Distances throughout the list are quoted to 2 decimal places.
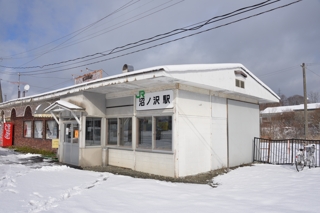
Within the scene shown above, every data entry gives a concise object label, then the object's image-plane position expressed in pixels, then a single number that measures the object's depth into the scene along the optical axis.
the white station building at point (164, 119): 8.77
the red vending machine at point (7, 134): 20.66
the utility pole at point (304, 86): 22.84
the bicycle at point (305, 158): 9.45
